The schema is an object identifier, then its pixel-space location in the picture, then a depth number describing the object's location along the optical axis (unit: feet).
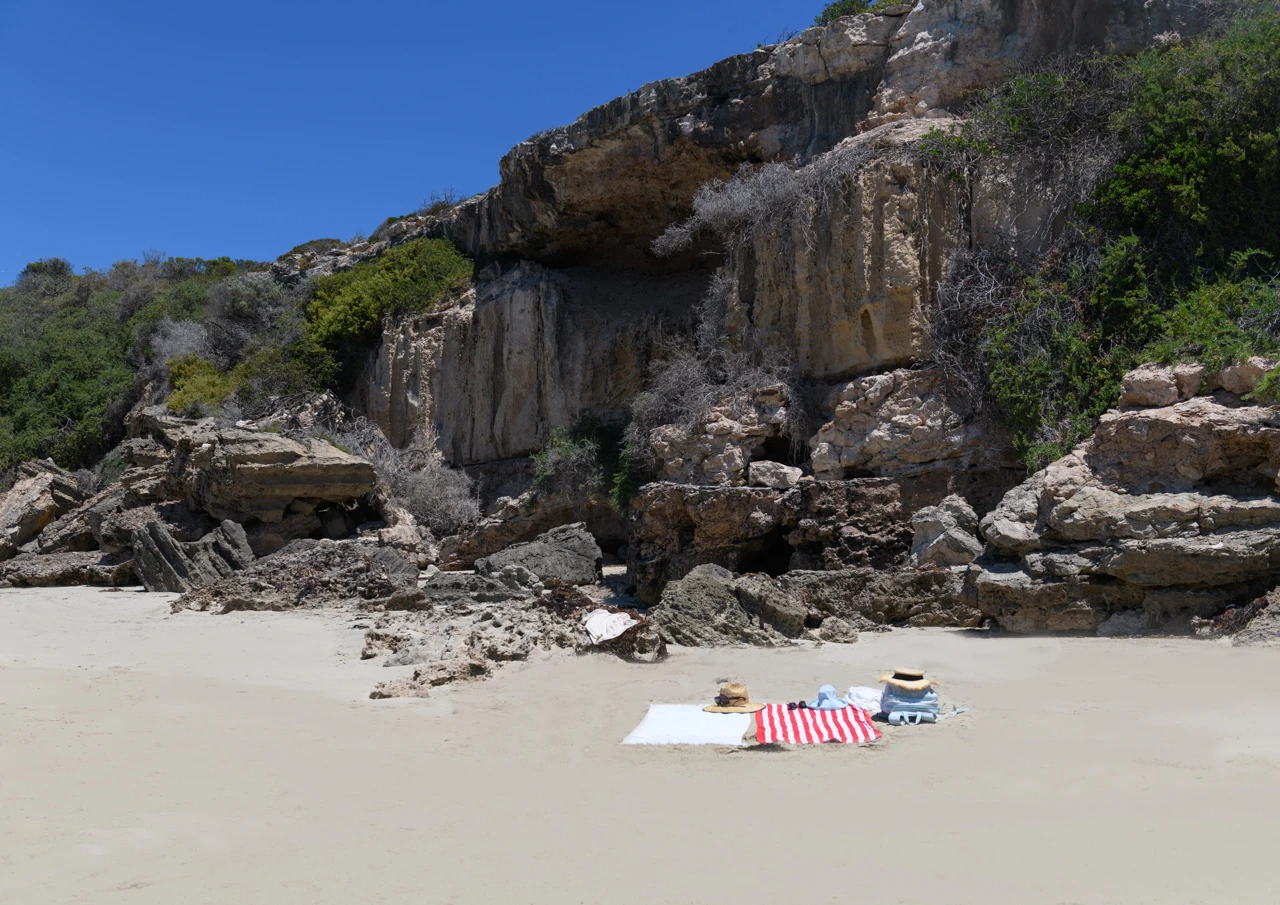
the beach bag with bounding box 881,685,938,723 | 17.21
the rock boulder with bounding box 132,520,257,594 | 39.83
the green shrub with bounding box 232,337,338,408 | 60.29
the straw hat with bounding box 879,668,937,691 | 17.24
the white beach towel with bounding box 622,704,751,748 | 16.56
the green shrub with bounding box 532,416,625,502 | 46.44
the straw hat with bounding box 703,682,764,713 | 17.97
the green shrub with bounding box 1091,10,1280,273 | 29.01
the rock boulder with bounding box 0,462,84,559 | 50.44
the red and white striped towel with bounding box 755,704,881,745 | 16.30
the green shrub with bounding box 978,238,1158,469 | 28.73
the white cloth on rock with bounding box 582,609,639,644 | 24.59
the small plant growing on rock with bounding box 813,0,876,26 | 49.95
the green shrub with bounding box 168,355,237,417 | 60.80
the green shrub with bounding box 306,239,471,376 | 59.36
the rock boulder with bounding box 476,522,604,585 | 37.60
